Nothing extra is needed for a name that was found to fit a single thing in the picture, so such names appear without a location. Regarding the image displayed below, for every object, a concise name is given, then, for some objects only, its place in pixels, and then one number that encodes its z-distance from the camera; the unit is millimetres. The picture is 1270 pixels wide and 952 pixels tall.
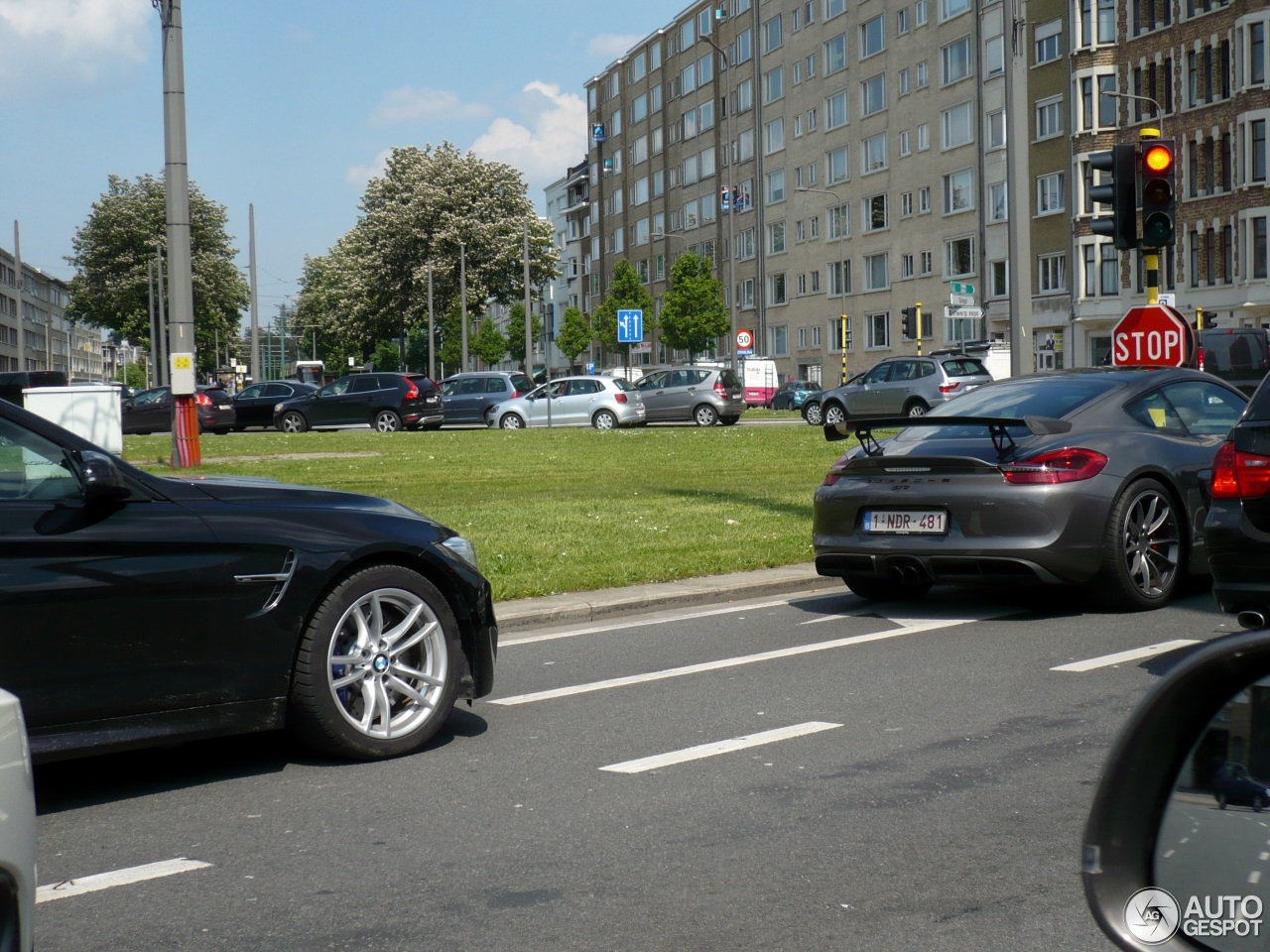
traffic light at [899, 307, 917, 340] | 47875
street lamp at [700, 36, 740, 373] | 63750
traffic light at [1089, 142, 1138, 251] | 13125
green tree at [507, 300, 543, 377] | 86662
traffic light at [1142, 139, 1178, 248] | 13094
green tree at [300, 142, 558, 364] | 74438
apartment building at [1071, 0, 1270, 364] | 50062
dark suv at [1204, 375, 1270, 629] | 6668
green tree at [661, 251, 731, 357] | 75875
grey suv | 34844
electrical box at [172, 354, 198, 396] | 22328
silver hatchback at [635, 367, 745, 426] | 39125
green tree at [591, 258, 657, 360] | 83875
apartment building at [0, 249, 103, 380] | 147750
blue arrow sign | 52781
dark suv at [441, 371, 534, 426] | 41938
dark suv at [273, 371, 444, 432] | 40562
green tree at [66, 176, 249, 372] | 86188
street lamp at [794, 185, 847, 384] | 70438
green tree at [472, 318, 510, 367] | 99750
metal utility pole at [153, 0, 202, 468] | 22297
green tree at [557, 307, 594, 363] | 98438
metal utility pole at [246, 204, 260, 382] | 54688
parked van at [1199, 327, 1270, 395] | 27750
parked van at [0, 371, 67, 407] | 24961
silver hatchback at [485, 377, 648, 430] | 39062
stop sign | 13242
